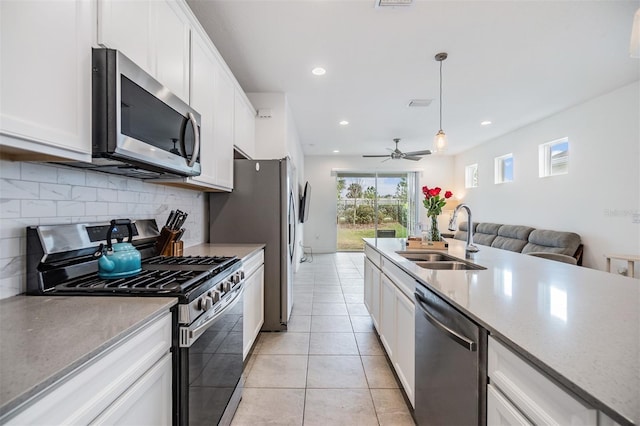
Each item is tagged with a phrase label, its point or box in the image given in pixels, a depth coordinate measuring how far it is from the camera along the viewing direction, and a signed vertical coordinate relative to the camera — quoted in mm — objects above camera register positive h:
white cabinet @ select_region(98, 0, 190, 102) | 1160 +849
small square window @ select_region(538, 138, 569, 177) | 4703 +979
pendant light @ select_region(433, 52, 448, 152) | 3305 +817
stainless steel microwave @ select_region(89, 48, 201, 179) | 1104 +403
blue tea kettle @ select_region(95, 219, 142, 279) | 1320 -230
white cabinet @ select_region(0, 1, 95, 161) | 815 +418
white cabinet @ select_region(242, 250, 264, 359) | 2189 -731
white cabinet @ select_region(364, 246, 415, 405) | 1674 -737
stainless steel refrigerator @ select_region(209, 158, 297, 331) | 2861 -53
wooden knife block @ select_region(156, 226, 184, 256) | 1980 -215
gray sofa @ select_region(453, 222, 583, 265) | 4203 -430
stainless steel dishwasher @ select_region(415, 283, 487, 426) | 974 -603
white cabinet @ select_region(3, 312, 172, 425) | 618 -467
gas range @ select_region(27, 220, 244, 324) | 1135 -304
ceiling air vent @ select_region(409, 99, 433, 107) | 4090 +1614
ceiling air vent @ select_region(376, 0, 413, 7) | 2080 +1539
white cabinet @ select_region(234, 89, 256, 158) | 2922 +979
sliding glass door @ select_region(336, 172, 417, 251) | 8438 +161
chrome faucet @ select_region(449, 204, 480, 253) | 2350 -125
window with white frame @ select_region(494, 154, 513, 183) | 6165 +1021
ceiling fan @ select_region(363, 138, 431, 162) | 5320 +1126
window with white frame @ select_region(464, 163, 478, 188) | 7566 +1018
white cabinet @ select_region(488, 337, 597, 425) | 616 -442
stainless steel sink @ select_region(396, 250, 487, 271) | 1972 -351
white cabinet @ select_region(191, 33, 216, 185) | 1947 +833
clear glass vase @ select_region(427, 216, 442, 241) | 2629 -167
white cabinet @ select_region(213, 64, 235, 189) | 2352 +747
